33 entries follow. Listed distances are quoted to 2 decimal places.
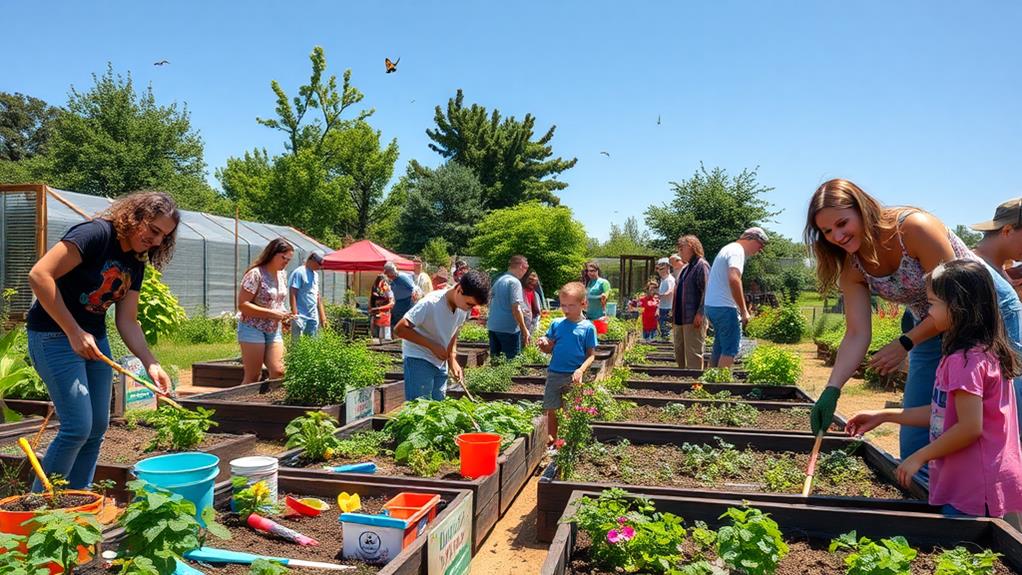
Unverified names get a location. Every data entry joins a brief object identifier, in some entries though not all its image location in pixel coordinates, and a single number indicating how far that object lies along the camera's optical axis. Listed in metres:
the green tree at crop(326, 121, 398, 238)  36.05
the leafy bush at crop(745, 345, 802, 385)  6.34
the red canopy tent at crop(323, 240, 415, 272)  15.25
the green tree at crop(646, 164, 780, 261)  24.08
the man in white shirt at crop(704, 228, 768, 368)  6.16
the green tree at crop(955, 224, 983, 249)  70.56
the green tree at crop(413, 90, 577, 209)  37.41
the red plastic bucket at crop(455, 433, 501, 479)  3.56
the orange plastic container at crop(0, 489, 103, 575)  2.06
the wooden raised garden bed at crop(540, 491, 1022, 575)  2.42
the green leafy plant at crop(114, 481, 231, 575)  1.88
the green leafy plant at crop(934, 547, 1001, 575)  2.03
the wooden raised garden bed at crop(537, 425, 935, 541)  2.96
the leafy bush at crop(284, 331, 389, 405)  5.55
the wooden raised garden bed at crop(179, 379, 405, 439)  5.35
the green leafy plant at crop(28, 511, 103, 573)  1.74
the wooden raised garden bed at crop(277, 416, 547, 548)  3.33
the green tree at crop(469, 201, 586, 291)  24.28
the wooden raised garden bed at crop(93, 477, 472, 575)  2.38
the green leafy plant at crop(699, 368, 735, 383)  6.52
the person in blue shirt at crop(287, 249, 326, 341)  7.83
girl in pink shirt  2.38
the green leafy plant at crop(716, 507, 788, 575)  2.09
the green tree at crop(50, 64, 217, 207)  24.08
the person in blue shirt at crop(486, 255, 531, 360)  7.65
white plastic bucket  2.99
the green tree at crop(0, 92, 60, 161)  45.16
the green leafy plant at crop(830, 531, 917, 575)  1.98
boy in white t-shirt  4.34
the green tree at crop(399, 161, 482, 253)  33.53
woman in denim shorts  5.83
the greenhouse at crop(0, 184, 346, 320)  10.52
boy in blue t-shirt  4.80
